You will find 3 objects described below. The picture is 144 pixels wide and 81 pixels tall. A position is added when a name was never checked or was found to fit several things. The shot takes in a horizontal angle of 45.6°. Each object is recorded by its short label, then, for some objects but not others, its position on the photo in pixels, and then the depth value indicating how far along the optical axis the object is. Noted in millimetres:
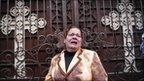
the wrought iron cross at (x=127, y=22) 2561
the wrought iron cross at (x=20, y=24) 2549
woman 1752
